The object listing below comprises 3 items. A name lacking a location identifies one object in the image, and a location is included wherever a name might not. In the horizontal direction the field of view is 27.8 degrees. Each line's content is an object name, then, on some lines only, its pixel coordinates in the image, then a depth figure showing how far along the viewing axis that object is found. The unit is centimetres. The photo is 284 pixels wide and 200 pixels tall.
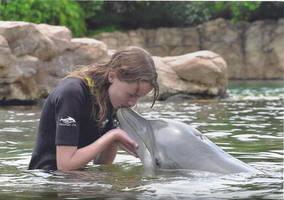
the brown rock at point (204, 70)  1412
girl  409
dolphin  411
